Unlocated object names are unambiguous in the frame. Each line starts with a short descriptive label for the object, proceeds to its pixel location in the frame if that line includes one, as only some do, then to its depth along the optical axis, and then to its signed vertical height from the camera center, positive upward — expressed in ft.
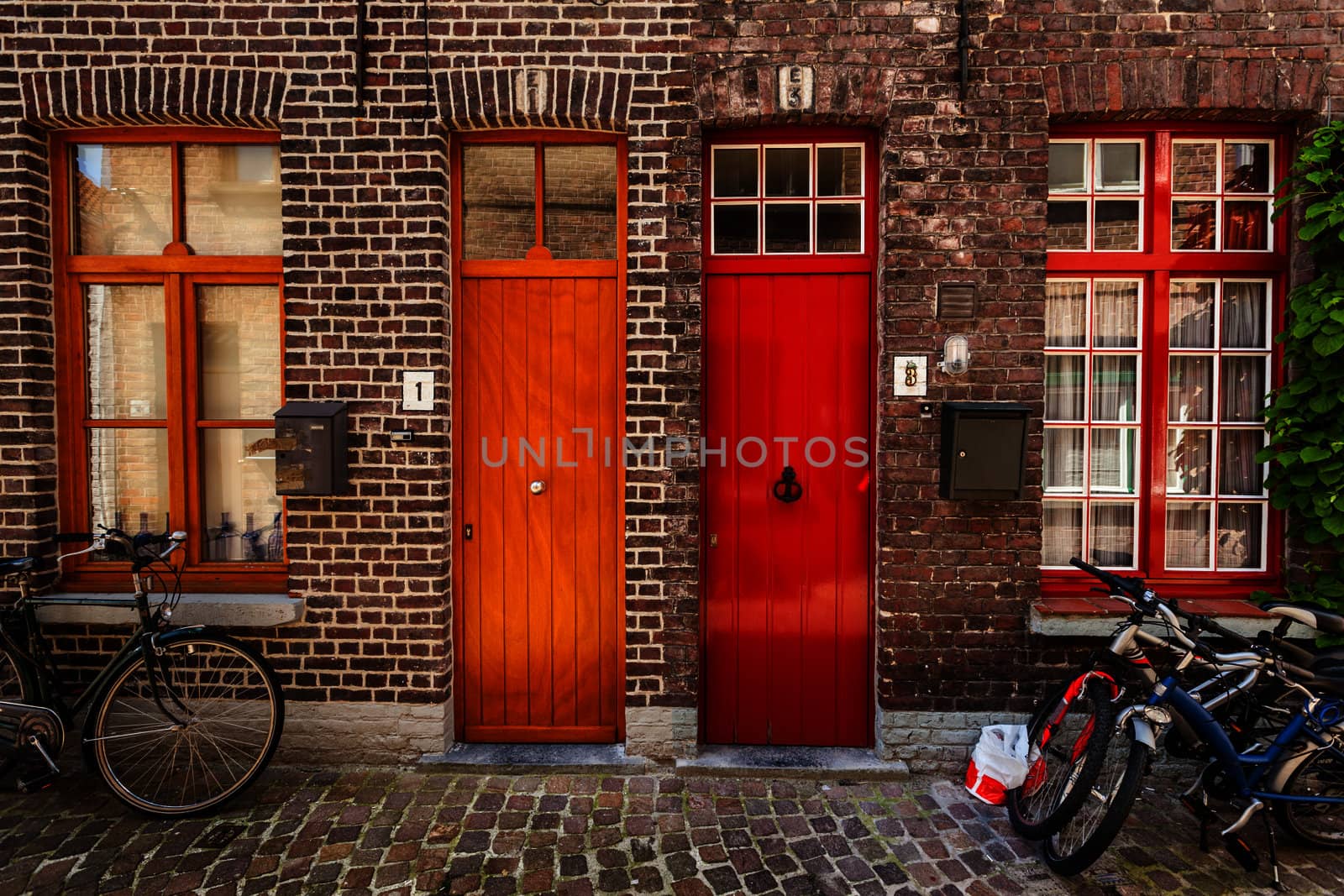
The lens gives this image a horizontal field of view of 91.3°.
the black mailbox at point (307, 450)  11.22 -0.25
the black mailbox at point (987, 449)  10.94 -0.26
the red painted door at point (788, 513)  11.97 -1.45
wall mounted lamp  11.25 +1.34
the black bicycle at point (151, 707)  10.28 -4.54
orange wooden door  12.05 -1.34
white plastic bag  10.41 -5.31
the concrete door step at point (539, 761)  11.47 -5.75
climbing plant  10.77 +0.72
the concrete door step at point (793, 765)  11.38 -5.79
